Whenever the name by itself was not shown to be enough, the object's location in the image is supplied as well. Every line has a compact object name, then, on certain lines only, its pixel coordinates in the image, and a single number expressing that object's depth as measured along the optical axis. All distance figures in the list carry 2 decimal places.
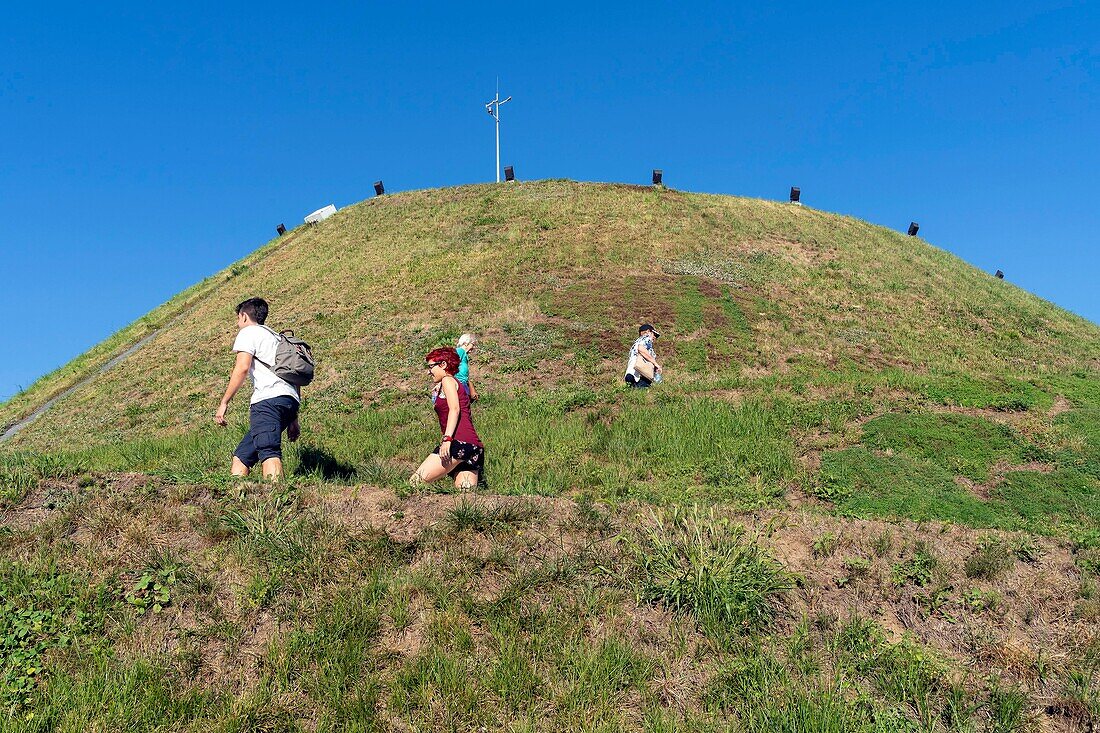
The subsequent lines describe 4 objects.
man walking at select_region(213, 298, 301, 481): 6.87
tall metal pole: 39.00
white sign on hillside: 39.78
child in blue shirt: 8.91
